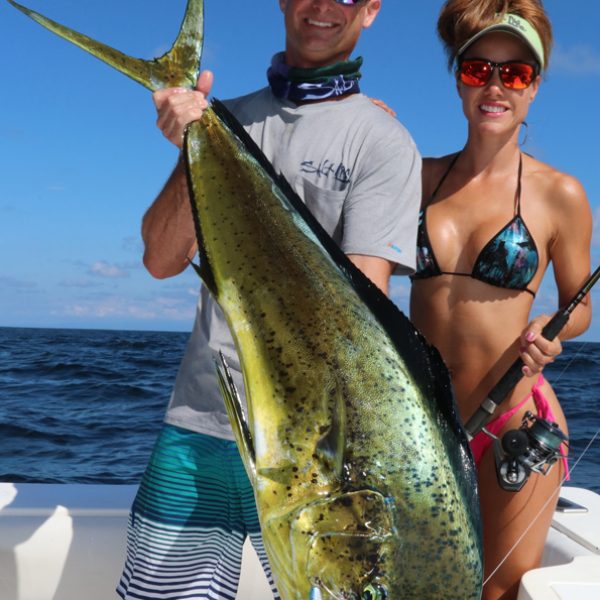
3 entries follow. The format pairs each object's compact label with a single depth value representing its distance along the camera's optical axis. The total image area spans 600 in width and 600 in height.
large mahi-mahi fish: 1.34
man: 1.97
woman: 2.74
